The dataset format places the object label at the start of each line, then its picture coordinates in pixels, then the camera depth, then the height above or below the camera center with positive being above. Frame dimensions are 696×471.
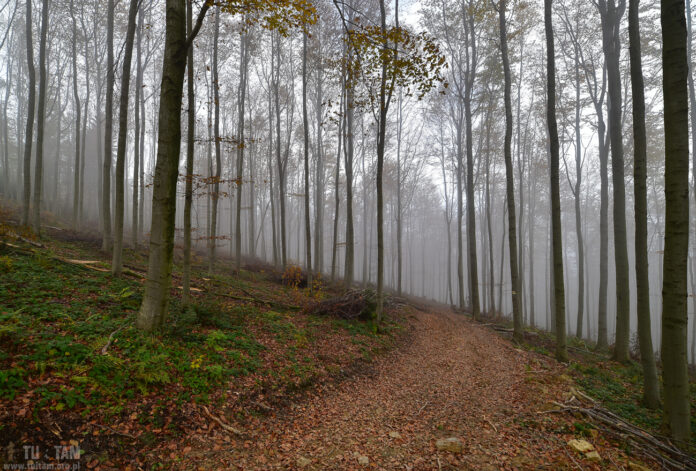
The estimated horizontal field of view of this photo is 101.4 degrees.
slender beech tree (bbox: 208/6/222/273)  7.89 +2.59
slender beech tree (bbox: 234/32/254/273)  12.89 +7.71
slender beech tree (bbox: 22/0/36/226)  9.36 +3.89
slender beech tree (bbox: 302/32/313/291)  12.30 +1.96
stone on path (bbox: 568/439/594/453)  3.56 -2.60
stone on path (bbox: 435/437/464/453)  3.59 -2.60
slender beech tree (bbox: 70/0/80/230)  12.40 +5.14
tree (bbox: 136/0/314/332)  4.84 +1.48
